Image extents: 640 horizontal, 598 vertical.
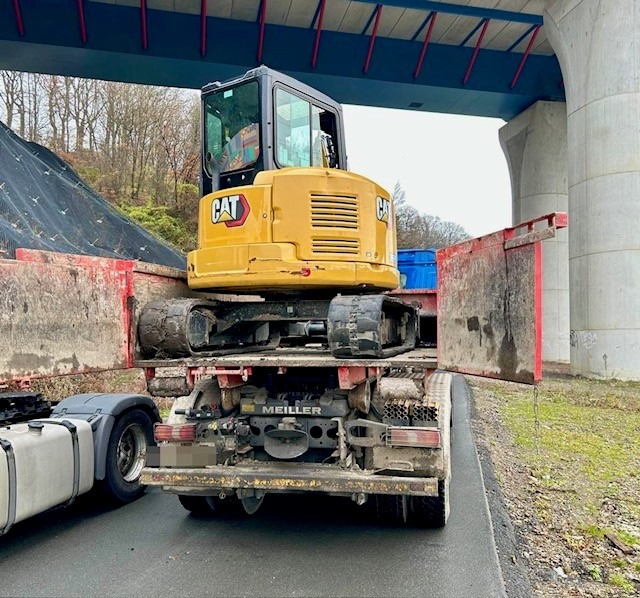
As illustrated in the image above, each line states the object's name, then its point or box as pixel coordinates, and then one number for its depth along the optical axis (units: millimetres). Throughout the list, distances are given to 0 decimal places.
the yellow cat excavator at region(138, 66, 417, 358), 5258
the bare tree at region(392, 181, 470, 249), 46722
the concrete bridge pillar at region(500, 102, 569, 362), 20844
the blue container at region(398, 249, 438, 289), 15199
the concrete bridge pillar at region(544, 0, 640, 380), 13484
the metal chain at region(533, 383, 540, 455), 7770
